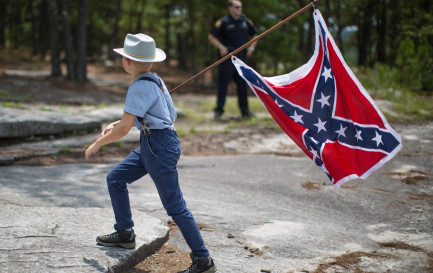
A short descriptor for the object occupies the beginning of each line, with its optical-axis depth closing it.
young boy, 3.11
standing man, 9.25
